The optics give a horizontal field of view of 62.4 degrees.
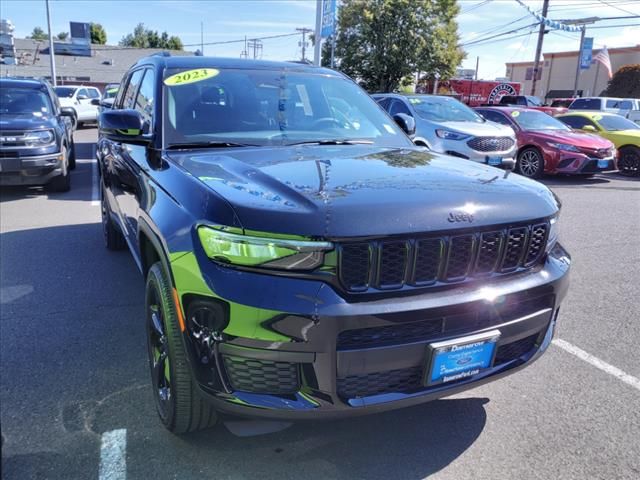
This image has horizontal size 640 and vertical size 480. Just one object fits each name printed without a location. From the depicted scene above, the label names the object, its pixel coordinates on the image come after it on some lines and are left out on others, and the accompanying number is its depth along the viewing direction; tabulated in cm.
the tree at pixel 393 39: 2909
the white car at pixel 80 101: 2185
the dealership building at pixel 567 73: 4700
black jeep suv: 194
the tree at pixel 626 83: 4003
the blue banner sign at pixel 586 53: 3420
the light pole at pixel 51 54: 3284
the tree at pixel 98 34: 8812
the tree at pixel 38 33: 10851
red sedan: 1109
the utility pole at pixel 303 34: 4994
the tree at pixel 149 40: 8881
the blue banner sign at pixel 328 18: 1484
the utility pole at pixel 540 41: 3025
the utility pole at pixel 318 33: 1502
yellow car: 1286
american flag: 2964
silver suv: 1012
